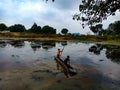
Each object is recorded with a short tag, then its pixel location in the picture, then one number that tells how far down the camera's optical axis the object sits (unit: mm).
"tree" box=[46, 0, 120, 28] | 6039
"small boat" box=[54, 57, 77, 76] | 9792
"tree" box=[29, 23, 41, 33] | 54126
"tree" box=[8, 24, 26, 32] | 54443
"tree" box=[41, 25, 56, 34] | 54221
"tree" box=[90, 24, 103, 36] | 70279
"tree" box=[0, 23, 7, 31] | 52783
